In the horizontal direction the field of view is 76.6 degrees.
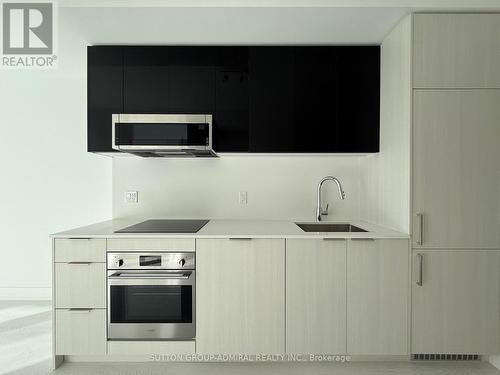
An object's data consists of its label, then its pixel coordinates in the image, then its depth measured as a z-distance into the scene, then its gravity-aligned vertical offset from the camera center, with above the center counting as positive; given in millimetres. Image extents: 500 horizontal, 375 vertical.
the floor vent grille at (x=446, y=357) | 2193 -1181
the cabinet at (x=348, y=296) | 2055 -714
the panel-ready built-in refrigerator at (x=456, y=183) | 2008 +27
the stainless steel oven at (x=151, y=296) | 2051 -723
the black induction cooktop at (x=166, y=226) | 2146 -303
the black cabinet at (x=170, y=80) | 2455 +822
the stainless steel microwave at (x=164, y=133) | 2324 +391
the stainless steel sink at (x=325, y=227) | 2738 -353
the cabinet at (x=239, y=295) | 2068 -711
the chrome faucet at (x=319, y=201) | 2650 -131
